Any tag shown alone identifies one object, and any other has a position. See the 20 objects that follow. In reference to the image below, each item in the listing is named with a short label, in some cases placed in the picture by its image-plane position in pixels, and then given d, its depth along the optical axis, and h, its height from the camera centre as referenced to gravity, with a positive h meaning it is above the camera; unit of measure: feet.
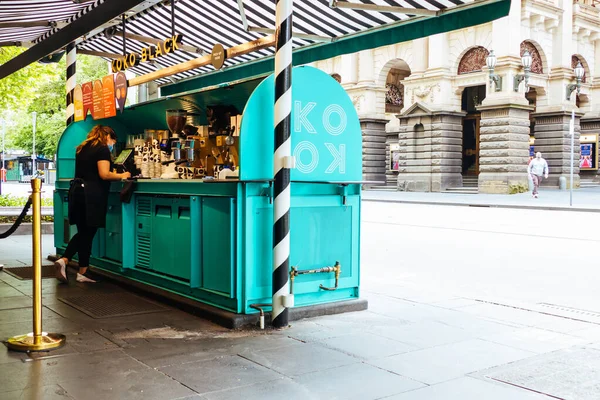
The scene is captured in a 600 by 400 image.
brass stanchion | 16.63 -3.49
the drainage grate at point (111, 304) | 21.27 -4.30
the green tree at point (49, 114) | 154.17 +19.18
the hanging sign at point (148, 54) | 29.01 +6.10
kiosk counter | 19.36 -0.73
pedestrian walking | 91.15 +1.86
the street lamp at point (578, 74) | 106.11 +17.79
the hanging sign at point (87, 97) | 31.37 +4.21
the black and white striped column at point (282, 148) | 18.71 +0.99
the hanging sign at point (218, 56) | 27.89 +5.52
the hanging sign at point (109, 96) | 29.63 +4.06
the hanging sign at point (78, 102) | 32.21 +4.06
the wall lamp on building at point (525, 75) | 96.43 +16.88
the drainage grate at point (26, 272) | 28.32 -4.13
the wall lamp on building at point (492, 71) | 98.88 +17.43
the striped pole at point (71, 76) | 37.93 +6.38
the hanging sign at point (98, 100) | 30.61 +3.94
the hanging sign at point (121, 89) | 28.53 +4.18
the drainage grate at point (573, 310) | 21.74 -4.46
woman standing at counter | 26.00 -0.45
